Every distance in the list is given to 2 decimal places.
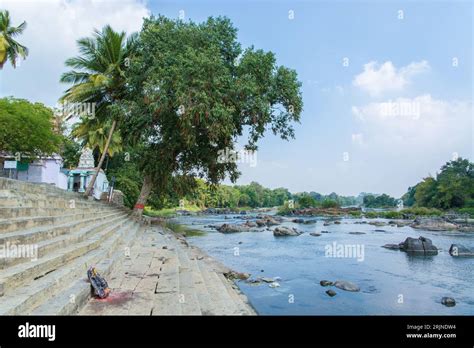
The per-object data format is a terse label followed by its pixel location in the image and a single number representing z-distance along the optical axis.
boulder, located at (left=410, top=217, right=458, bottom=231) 29.73
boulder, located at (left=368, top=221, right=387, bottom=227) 35.62
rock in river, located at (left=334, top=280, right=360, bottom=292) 9.95
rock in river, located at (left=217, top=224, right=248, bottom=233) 27.47
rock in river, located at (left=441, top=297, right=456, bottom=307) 8.84
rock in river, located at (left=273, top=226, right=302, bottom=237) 24.06
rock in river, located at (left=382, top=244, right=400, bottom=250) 17.93
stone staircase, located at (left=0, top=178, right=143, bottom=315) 3.80
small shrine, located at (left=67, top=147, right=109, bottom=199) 24.09
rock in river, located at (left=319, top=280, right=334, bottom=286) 10.40
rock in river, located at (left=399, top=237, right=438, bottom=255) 16.53
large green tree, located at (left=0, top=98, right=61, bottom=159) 17.78
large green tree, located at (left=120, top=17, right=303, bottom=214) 13.70
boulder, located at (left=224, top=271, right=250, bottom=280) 9.88
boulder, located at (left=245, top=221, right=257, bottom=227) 32.28
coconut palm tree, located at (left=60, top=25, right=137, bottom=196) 19.06
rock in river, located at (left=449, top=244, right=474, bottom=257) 16.01
